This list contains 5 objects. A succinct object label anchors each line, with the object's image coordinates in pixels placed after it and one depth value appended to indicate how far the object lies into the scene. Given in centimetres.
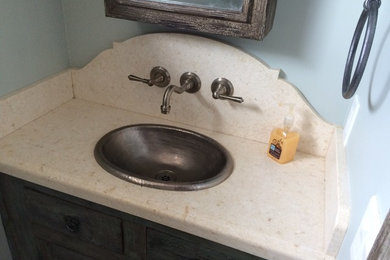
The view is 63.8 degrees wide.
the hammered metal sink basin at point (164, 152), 114
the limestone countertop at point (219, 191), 80
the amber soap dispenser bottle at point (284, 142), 104
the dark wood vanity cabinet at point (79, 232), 89
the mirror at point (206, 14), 93
